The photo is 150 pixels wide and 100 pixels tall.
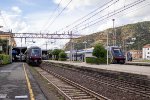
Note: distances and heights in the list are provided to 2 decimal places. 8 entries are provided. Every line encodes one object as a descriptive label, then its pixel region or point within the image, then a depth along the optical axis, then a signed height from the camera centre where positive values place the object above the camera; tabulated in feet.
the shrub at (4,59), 97.17 -1.93
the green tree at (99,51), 90.14 +2.17
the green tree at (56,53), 192.19 +2.82
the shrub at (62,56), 167.31 -0.45
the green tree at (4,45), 132.71 +8.11
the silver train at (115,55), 90.03 +0.10
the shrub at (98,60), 85.58 -2.51
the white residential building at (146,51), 274.95 +6.37
